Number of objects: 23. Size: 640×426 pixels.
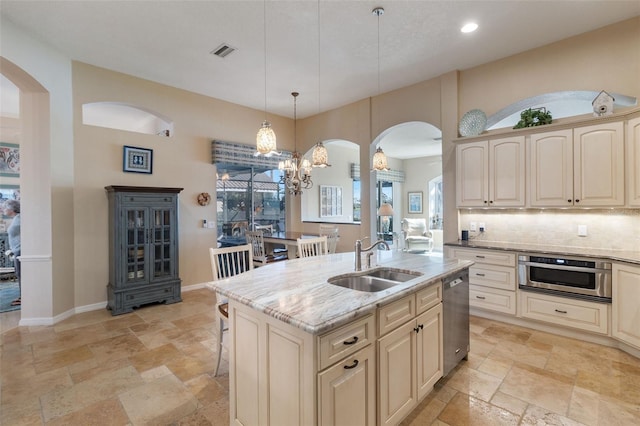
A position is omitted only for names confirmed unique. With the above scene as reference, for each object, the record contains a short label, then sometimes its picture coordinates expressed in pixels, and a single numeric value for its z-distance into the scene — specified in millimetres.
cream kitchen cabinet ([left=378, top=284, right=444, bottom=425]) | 1697
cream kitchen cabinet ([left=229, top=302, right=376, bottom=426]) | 1353
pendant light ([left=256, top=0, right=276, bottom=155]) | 2871
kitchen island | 1372
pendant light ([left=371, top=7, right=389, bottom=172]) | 3381
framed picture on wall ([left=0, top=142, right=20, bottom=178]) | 5891
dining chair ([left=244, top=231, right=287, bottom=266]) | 4824
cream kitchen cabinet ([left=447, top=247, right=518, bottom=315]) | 3502
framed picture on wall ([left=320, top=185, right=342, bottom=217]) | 7930
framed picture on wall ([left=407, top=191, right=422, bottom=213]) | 10445
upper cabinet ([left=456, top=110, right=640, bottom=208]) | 2967
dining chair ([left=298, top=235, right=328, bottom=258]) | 3423
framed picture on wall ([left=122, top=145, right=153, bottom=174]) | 4391
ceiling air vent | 3607
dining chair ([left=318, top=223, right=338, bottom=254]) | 4922
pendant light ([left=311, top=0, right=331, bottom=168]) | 3490
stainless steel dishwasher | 2331
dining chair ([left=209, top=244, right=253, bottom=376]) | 2508
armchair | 8633
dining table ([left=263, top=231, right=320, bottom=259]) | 4938
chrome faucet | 2342
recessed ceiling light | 3197
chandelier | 4602
